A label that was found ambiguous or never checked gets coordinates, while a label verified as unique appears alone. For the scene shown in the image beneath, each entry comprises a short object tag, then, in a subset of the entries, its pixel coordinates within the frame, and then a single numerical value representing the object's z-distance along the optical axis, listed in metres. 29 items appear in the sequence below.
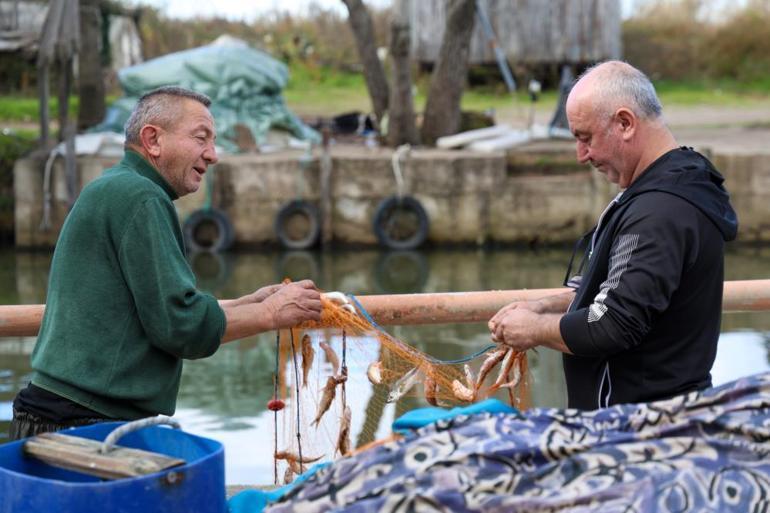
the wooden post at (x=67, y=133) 15.52
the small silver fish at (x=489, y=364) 3.98
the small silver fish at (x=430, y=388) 4.04
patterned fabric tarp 2.66
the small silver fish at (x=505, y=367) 3.90
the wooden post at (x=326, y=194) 15.86
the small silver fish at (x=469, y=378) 4.09
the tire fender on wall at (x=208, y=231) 16.11
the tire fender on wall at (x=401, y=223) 16.08
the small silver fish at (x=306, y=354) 4.11
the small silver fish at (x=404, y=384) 4.11
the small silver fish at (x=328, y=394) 4.07
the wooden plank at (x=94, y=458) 2.70
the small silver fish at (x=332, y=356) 4.23
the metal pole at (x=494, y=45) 19.92
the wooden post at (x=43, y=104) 16.31
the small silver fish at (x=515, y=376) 4.01
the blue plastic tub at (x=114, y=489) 2.65
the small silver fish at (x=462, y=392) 4.02
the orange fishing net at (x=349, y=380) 4.00
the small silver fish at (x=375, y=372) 4.04
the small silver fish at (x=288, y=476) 4.05
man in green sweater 3.10
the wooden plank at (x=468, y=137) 16.78
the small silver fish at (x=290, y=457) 4.09
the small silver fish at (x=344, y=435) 4.03
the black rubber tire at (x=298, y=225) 16.27
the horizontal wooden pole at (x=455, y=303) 4.09
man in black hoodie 2.99
